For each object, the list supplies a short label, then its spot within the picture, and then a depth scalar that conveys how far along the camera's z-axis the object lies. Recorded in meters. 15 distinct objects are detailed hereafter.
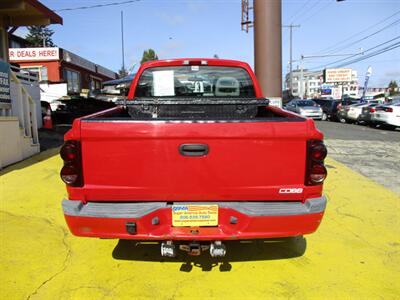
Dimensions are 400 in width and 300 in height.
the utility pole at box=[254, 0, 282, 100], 9.83
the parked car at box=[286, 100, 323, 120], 24.56
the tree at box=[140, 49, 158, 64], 71.29
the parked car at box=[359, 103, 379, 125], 19.31
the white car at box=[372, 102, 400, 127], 17.38
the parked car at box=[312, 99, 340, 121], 25.80
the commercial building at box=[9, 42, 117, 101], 24.48
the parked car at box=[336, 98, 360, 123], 23.41
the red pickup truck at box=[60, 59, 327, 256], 3.04
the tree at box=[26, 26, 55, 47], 64.08
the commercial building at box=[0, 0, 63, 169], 8.23
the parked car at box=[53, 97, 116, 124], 16.67
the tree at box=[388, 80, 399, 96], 116.74
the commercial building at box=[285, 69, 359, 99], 78.78
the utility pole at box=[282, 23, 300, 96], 62.69
